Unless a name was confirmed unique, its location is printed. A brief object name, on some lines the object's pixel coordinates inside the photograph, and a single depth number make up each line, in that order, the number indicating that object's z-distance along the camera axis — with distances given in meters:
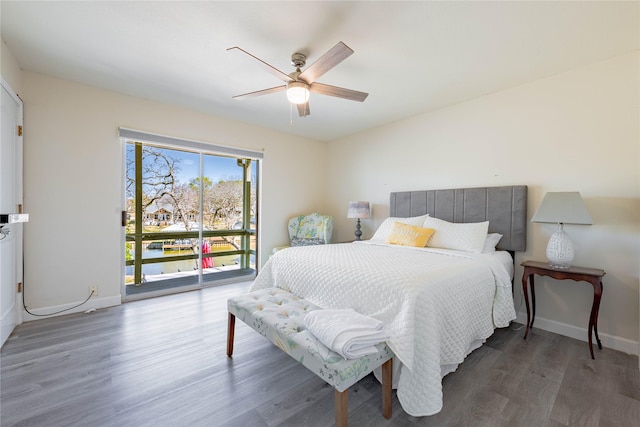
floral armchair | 4.38
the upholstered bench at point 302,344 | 1.26
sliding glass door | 3.96
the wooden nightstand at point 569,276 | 2.09
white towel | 1.31
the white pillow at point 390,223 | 3.29
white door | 2.20
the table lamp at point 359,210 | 4.11
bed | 1.46
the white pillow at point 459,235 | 2.66
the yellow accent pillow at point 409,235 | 2.92
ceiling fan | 2.00
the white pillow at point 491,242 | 2.70
